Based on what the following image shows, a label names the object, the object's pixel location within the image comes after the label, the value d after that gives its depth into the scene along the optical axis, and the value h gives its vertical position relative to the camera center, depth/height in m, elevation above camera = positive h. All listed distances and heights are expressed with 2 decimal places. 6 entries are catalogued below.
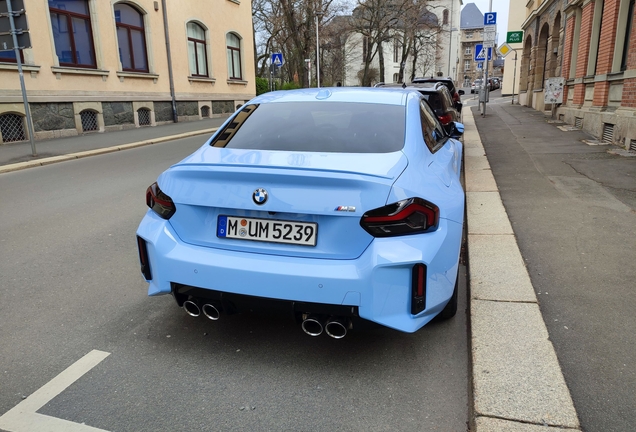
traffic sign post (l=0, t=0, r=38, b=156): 11.15 +1.40
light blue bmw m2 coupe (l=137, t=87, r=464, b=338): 2.70 -0.81
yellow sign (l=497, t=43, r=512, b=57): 20.56 +1.20
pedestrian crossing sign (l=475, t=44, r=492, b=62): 22.33 +1.18
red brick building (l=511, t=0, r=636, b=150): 11.30 +0.39
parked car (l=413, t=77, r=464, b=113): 13.35 -0.09
